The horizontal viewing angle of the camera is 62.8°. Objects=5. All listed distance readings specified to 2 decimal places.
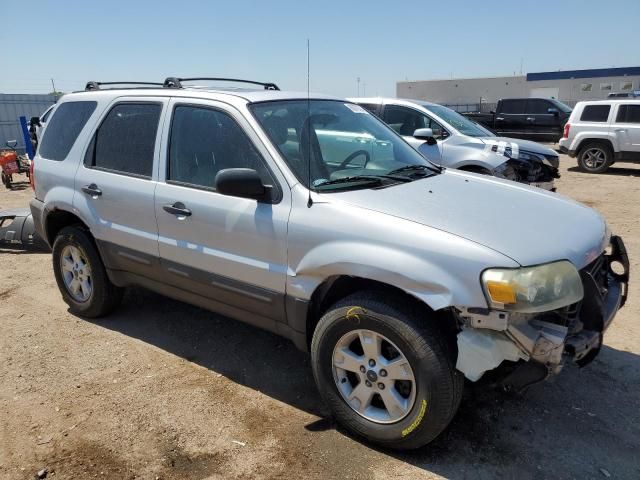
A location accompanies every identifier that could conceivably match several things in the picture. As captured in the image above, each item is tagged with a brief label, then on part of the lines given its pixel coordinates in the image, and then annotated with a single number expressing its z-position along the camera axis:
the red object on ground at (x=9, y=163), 12.40
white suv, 13.02
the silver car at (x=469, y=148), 8.09
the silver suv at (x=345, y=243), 2.47
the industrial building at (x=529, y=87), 42.06
